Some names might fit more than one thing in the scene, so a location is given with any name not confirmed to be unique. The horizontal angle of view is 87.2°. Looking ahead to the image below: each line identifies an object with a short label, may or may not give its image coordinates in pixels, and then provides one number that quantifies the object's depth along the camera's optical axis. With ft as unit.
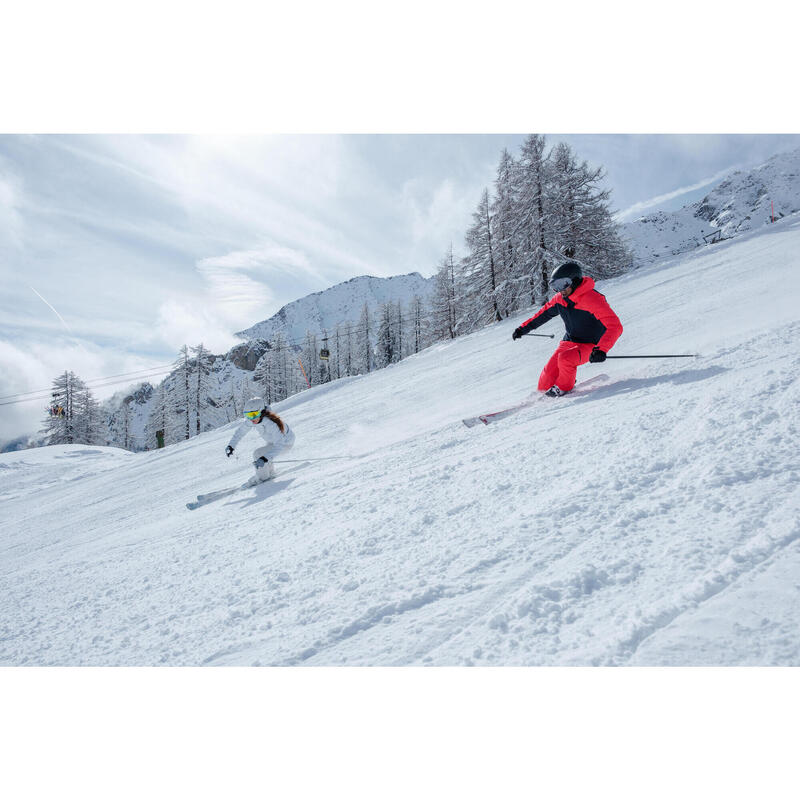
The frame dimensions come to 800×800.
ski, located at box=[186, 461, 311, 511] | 19.56
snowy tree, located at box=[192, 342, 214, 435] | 124.98
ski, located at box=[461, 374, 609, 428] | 17.13
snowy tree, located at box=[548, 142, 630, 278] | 65.41
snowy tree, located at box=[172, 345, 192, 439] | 124.67
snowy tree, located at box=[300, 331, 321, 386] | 188.14
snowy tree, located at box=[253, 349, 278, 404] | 147.02
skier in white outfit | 21.57
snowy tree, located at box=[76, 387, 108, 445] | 116.67
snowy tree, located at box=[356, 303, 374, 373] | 184.44
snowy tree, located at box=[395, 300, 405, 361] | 161.13
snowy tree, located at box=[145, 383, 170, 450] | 132.46
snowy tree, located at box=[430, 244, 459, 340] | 107.45
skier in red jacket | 16.70
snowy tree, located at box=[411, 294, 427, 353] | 165.68
